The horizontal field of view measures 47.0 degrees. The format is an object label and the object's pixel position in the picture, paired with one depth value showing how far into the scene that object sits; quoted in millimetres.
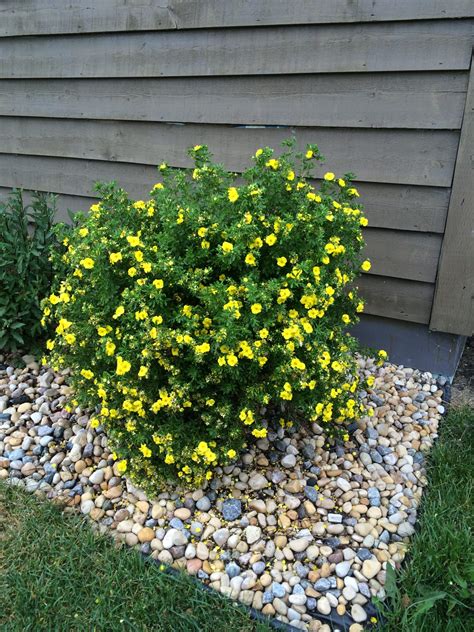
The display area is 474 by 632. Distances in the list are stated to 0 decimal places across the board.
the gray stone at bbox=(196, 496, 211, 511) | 2105
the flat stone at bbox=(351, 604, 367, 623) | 1725
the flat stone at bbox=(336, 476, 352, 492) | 2223
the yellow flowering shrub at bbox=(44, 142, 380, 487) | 1964
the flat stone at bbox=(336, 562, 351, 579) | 1859
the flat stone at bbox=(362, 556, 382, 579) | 1854
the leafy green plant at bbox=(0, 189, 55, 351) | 2941
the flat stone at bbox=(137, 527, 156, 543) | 2006
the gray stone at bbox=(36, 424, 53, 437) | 2561
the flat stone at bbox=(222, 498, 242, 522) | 2068
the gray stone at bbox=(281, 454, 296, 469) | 2291
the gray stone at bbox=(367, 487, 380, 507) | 2164
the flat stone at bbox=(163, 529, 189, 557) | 1973
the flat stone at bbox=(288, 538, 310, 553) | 1952
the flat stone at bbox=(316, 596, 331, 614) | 1749
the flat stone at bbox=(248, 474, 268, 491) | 2188
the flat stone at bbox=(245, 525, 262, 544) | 1978
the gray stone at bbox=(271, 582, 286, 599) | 1795
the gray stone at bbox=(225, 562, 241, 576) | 1863
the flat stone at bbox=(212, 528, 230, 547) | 1974
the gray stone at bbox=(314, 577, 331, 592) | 1818
